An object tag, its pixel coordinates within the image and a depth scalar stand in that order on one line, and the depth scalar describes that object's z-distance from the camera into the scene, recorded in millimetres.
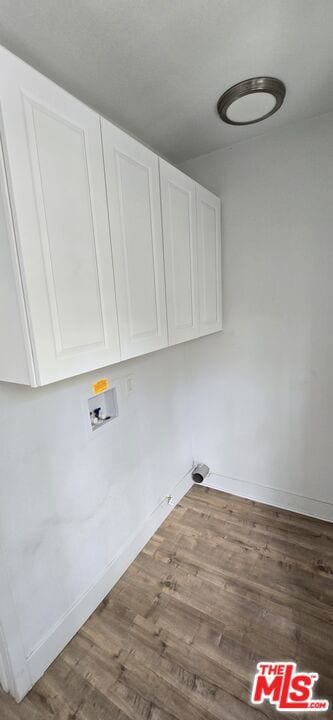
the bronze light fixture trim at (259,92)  1317
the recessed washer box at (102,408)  1498
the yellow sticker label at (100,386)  1470
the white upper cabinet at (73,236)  829
